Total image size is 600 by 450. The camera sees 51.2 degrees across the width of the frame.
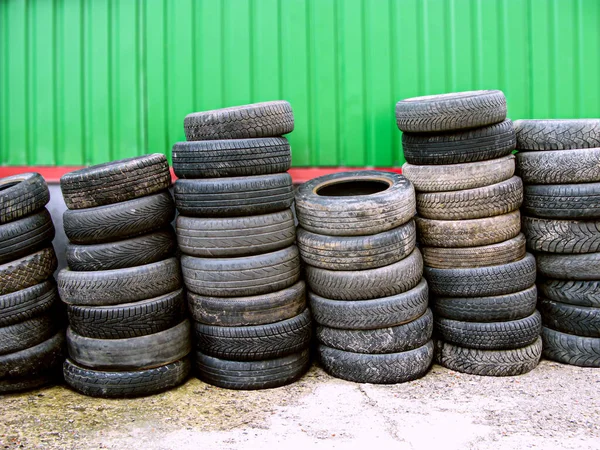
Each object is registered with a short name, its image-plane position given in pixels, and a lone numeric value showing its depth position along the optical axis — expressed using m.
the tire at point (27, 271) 4.72
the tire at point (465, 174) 5.07
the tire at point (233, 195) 4.79
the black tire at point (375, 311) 4.80
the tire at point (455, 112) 5.02
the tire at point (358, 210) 4.80
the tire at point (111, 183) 4.71
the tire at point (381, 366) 4.82
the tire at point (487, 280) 5.03
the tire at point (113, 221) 4.69
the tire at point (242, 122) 4.95
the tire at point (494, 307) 5.02
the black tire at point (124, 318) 4.66
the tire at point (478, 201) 5.06
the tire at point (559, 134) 5.14
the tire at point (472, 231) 5.07
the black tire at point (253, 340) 4.79
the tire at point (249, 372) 4.80
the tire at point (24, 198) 4.74
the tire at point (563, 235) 5.12
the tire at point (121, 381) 4.64
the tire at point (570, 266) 5.12
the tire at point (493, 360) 4.98
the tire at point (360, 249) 4.80
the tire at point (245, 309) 4.80
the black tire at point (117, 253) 4.73
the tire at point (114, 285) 4.66
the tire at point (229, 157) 4.82
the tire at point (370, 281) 4.80
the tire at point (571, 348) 5.11
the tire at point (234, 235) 4.79
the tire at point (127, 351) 4.66
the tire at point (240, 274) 4.78
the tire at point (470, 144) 5.09
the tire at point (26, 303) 4.71
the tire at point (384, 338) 4.85
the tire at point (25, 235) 4.73
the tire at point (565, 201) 5.05
